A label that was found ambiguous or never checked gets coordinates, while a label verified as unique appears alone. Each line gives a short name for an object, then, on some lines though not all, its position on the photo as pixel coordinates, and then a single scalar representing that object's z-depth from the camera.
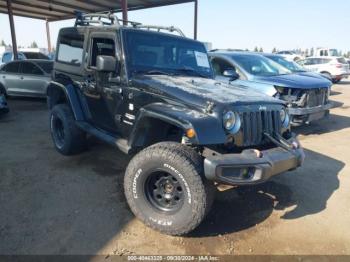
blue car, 6.78
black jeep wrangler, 3.01
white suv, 19.27
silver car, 10.18
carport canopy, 16.12
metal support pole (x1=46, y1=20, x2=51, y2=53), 23.00
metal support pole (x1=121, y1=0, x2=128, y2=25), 13.13
